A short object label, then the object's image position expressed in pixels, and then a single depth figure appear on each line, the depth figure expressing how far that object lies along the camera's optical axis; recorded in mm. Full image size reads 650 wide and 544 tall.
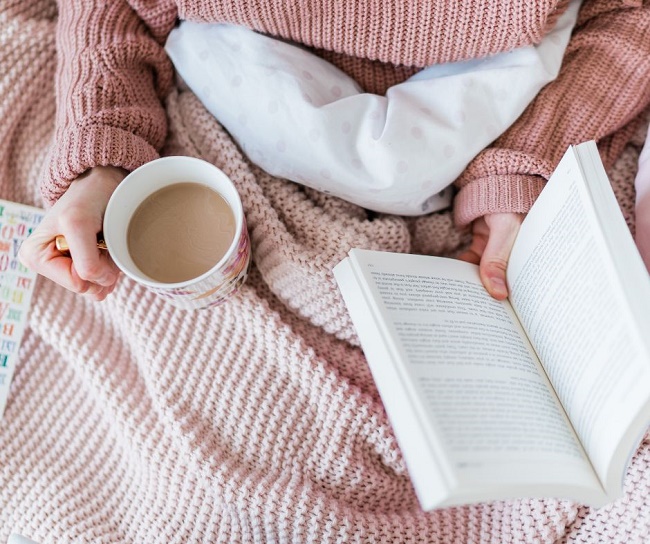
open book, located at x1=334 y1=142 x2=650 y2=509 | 487
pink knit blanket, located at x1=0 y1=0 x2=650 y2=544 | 656
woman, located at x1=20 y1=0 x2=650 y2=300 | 657
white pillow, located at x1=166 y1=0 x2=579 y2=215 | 680
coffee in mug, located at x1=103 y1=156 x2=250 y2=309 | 615
